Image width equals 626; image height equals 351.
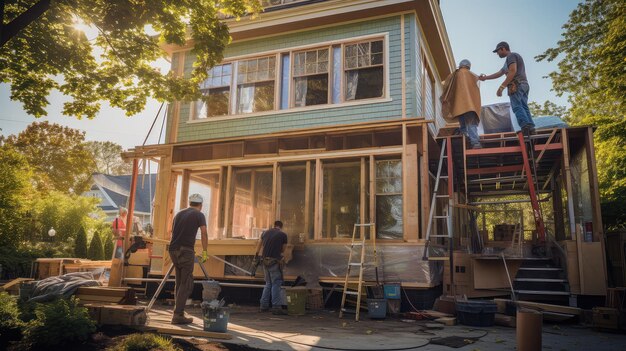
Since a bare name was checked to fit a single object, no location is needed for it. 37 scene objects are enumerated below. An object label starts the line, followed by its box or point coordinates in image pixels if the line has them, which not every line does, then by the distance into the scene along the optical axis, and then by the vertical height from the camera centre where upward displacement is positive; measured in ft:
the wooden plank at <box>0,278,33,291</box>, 29.77 -2.88
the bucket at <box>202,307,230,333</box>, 20.17 -3.23
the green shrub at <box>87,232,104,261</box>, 75.63 -1.06
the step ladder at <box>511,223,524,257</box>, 37.65 +0.71
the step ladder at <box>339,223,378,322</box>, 30.51 -0.40
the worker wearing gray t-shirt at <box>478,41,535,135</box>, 34.50 +13.21
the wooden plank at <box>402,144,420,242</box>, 33.76 +4.40
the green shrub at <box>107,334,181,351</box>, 15.83 -3.52
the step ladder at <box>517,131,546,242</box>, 32.81 +4.72
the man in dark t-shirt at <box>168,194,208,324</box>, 24.59 +0.02
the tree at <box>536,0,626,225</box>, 41.09 +18.41
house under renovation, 32.73 +7.91
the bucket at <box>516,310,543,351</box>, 15.51 -2.56
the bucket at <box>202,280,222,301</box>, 25.30 -2.46
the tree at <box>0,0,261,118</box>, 30.71 +14.23
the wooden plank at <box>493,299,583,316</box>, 26.91 -3.05
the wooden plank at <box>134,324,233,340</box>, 19.30 -3.76
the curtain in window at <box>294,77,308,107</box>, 41.11 +14.32
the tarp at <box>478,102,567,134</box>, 43.32 +13.05
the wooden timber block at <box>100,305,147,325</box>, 20.77 -3.28
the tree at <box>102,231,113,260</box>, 80.00 -0.68
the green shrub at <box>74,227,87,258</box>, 76.64 -0.63
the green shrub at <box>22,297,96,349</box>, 17.30 -3.33
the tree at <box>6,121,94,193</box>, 112.68 +22.35
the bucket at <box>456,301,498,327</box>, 26.32 -3.37
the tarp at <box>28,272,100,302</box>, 24.14 -2.46
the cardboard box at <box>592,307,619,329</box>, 24.32 -3.20
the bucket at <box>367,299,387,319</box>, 29.55 -3.67
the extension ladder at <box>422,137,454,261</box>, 31.65 +2.93
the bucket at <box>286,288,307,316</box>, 30.68 -3.51
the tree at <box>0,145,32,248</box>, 62.85 +5.31
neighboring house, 130.82 +14.98
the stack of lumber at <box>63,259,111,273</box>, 40.75 -2.14
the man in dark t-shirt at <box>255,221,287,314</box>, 32.42 -1.13
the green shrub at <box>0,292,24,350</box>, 18.65 -3.46
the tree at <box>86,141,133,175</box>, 206.69 +39.27
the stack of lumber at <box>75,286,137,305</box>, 23.91 -2.76
